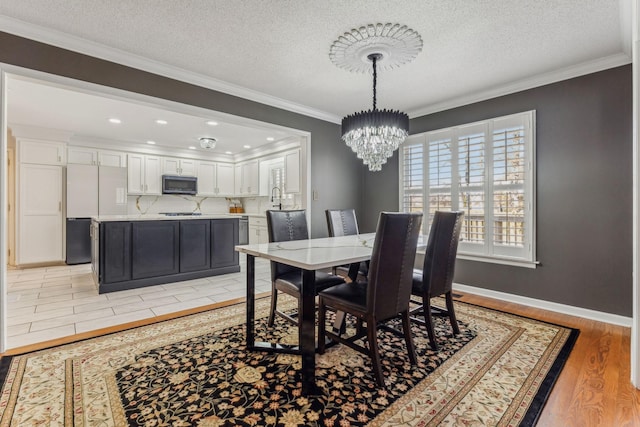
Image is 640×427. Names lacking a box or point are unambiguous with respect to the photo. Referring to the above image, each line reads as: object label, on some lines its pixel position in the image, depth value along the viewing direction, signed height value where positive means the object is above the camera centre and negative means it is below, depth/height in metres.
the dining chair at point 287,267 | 2.37 -0.47
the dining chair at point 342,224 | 3.16 -0.13
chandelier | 2.26 +1.29
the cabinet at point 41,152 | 5.02 +1.06
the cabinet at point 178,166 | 6.74 +1.08
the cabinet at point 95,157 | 5.63 +1.11
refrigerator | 5.36 +0.23
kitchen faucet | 6.72 +0.40
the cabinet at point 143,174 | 6.30 +0.83
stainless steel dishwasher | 7.52 -0.46
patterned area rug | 1.49 -1.01
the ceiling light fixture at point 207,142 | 5.49 +1.31
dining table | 1.69 -0.29
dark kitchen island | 3.68 -0.49
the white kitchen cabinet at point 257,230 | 6.70 -0.40
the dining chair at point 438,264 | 2.24 -0.40
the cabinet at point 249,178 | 7.10 +0.86
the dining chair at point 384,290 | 1.74 -0.49
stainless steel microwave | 6.62 +0.65
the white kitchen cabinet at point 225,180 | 7.57 +0.86
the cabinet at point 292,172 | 5.76 +0.81
